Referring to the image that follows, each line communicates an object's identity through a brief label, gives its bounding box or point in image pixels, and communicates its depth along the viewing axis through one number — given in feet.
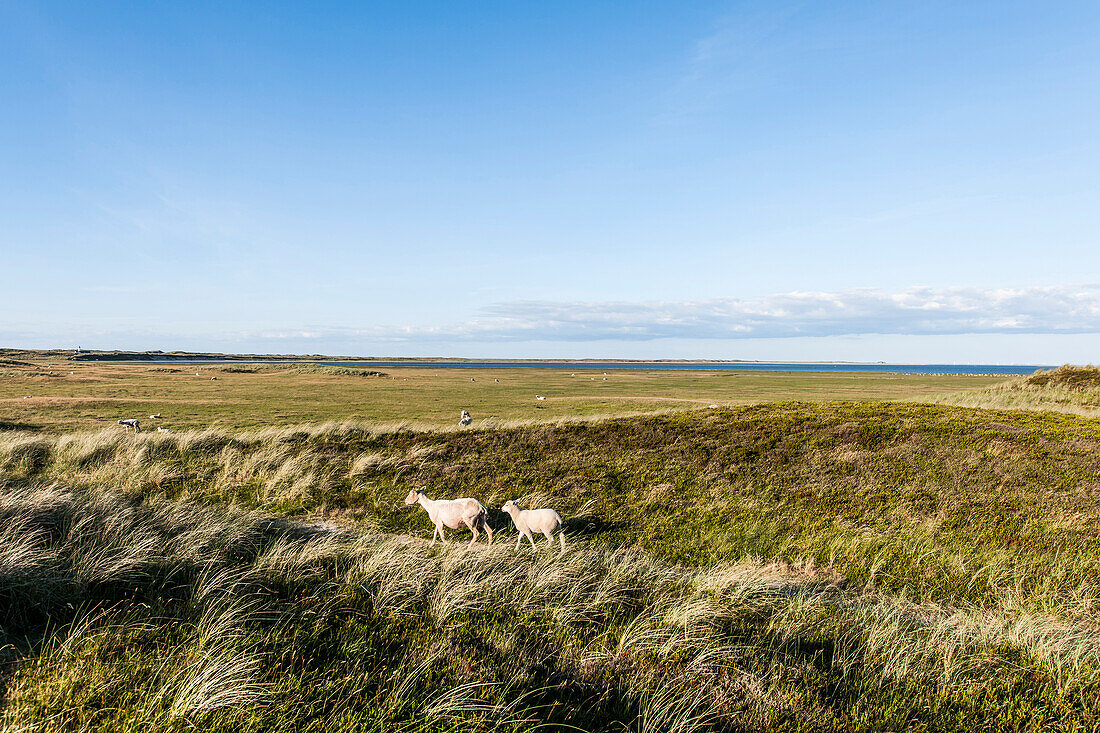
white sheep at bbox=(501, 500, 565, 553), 26.99
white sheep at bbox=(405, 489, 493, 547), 27.73
